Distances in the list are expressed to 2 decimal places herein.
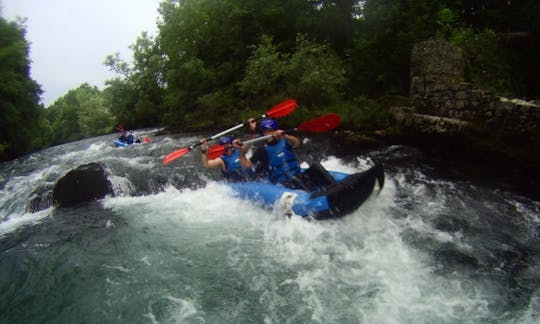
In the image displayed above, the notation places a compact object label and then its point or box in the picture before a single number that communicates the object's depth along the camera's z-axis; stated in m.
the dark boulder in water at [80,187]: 6.19
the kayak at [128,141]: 14.22
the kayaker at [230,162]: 5.35
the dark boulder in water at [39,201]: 6.11
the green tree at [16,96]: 17.22
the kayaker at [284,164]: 4.66
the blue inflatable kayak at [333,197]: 3.90
